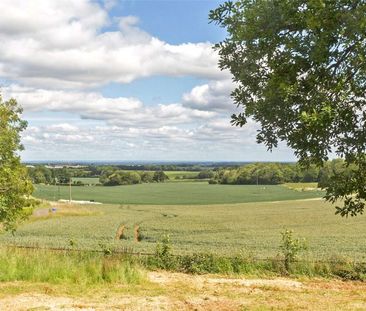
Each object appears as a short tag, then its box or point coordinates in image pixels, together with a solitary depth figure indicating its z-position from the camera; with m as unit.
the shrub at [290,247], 16.25
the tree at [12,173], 19.78
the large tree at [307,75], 6.90
